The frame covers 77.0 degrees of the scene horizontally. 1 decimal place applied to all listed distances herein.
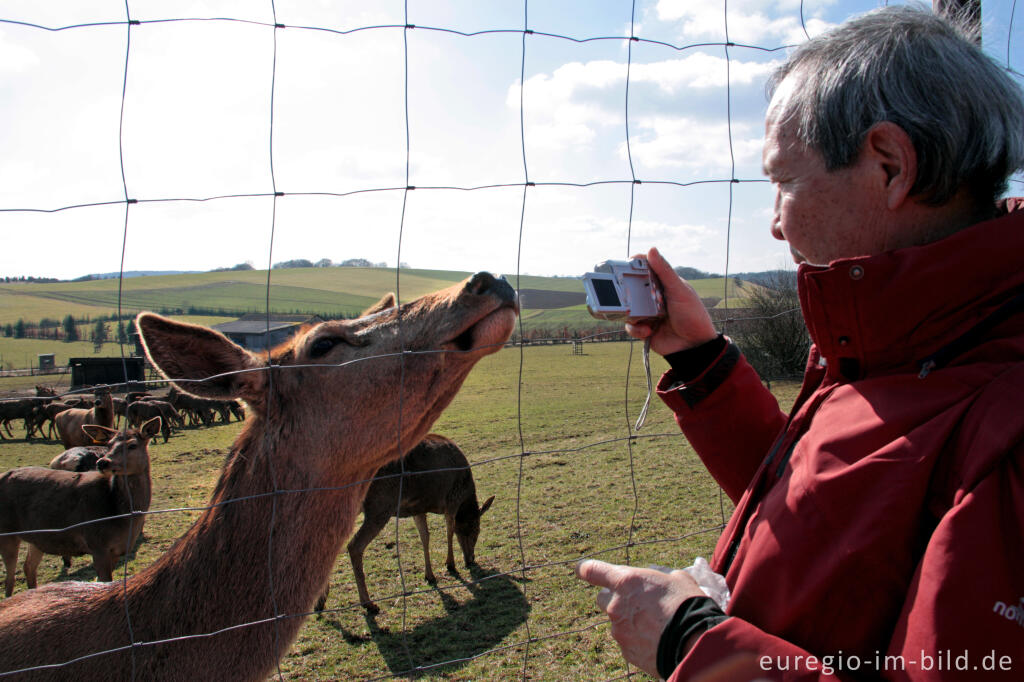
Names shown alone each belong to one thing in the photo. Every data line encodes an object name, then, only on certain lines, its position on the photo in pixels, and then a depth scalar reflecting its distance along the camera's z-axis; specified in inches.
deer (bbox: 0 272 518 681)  87.3
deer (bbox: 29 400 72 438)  772.9
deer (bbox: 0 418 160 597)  269.0
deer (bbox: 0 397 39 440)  831.3
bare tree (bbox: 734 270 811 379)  508.4
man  36.7
